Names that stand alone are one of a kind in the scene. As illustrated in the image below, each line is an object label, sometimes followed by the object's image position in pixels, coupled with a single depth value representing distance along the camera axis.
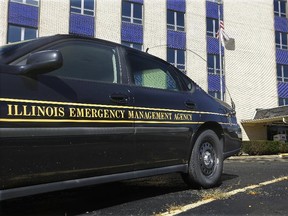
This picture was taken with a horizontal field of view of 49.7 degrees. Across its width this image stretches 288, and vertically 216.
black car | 2.36
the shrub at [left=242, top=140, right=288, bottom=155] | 16.90
